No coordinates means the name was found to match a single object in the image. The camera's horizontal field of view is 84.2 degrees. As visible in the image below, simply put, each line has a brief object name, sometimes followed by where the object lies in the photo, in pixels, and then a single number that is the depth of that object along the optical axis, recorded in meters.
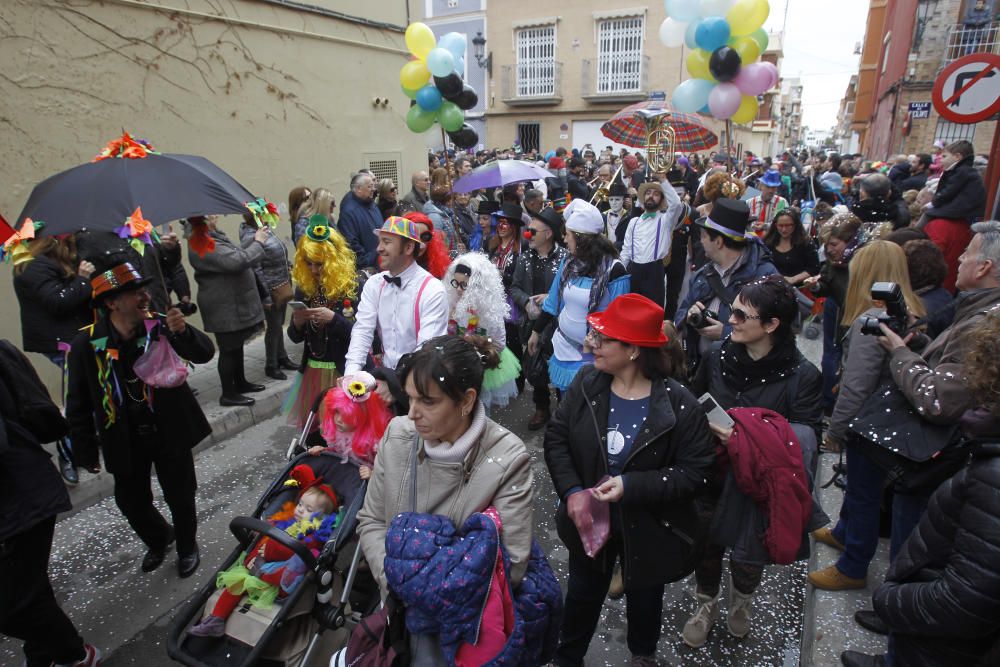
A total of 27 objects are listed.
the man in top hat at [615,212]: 7.44
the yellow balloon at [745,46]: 7.15
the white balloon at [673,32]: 8.33
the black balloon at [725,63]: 7.11
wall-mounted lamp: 24.73
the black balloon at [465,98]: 7.90
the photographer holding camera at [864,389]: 2.76
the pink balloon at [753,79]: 7.11
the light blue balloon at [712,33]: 7.06
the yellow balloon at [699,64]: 7.57
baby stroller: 2.29
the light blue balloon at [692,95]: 7.75
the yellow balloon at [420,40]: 7.66
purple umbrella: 7.16
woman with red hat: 2.23
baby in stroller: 2.37
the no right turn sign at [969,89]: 4.84
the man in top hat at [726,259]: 3.64
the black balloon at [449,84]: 7.57
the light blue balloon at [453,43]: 7.68
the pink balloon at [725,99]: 7.39
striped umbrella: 7.83
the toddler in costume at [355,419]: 2.91
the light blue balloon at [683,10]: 7.35
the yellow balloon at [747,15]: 6.78
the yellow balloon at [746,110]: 7.75
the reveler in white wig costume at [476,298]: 4.56
